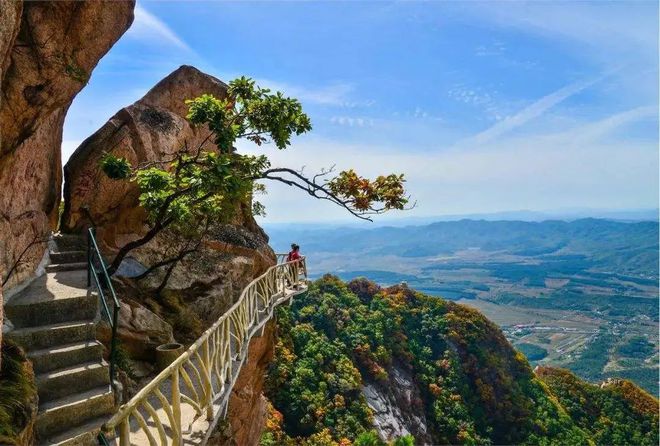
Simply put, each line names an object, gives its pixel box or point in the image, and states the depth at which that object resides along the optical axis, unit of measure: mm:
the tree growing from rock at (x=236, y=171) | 9273
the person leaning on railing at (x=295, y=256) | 16178
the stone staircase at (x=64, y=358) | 5980
